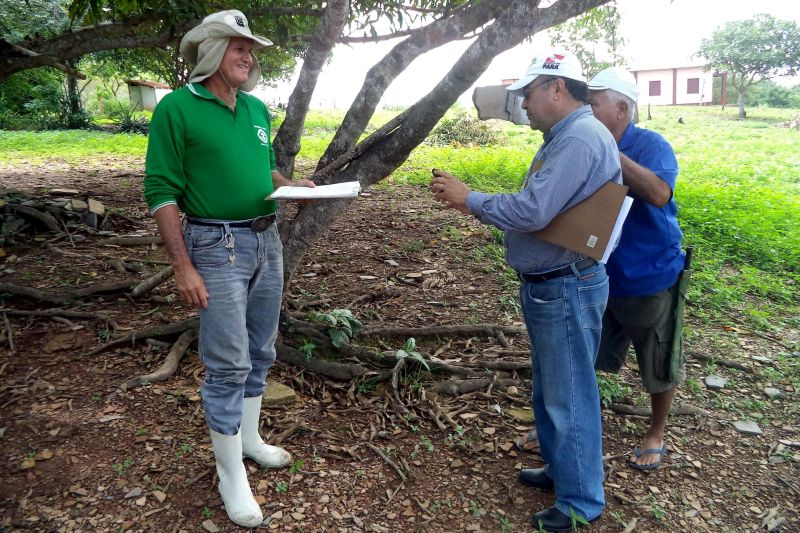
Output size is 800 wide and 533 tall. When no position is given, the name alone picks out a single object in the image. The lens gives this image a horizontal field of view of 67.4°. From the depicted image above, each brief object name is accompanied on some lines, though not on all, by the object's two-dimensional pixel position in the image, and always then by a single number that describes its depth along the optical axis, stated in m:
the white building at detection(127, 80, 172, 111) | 36.90
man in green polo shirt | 2.52
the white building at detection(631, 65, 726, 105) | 40.47
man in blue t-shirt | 2.93
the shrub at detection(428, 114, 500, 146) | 16.95
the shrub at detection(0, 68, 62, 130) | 23.84
